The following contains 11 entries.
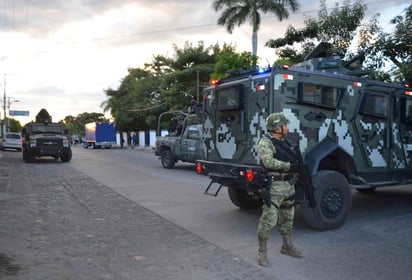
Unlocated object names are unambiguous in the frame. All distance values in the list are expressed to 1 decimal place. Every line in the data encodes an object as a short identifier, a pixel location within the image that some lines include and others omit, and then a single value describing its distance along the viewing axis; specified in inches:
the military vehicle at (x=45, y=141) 887.1
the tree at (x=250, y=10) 1242.6
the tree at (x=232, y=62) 1019.3
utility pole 2987.2
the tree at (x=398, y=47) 518.3
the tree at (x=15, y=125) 5498.0
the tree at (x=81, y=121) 4583.2
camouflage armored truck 276.1
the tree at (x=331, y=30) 643.5
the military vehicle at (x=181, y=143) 701.3
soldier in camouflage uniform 214.1
